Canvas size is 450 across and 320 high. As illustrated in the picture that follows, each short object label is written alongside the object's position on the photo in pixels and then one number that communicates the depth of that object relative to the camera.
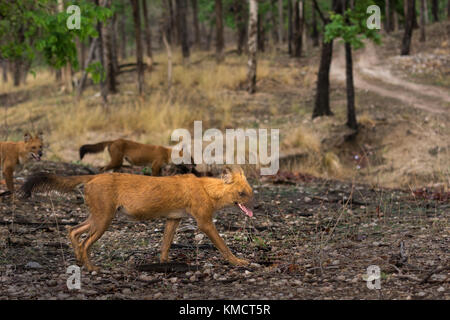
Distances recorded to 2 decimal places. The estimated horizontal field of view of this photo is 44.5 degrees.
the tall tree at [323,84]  17.86
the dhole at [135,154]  11.28
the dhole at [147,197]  5.70
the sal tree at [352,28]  13.88
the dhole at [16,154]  9.62
